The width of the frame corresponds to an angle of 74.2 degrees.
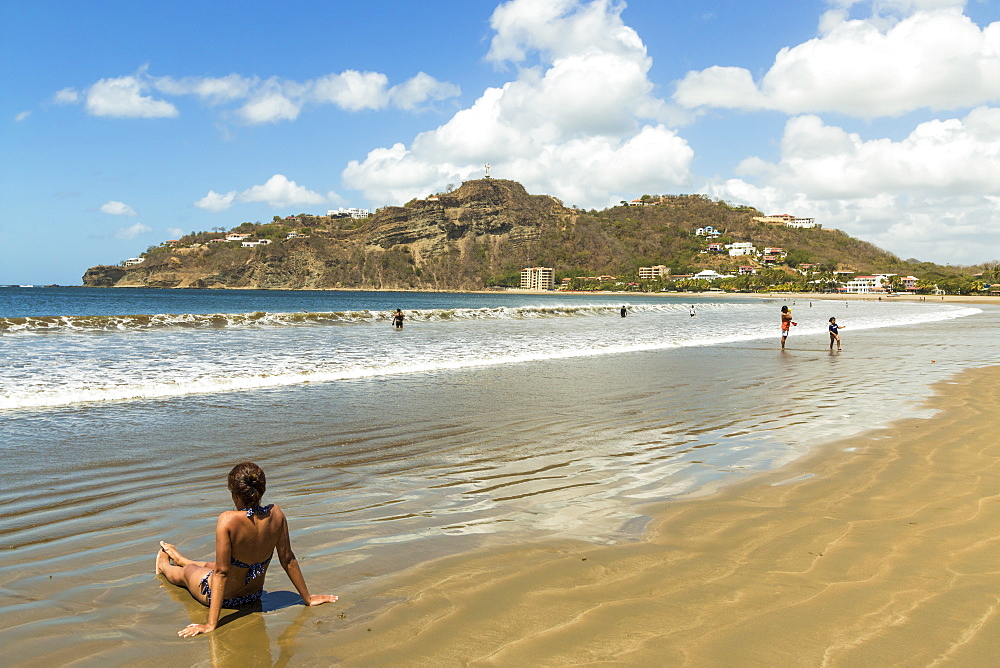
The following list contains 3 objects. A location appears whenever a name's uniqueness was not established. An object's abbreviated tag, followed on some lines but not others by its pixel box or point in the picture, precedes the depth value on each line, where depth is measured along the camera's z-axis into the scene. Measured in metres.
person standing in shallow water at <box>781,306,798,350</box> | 23.73
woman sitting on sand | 3.84
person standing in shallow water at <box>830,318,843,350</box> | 22.62
